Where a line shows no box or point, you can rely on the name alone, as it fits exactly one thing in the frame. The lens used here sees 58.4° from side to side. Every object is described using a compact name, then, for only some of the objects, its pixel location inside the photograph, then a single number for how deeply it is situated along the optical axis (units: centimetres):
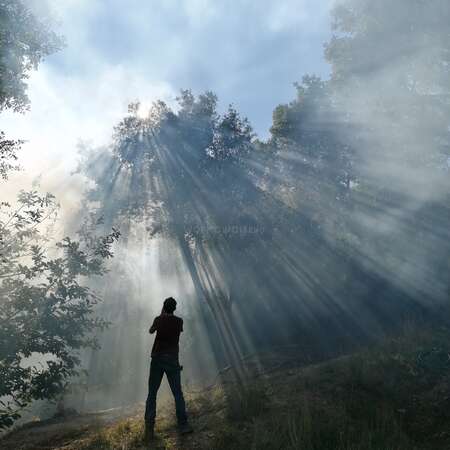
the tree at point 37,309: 604
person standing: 648
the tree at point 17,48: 821
